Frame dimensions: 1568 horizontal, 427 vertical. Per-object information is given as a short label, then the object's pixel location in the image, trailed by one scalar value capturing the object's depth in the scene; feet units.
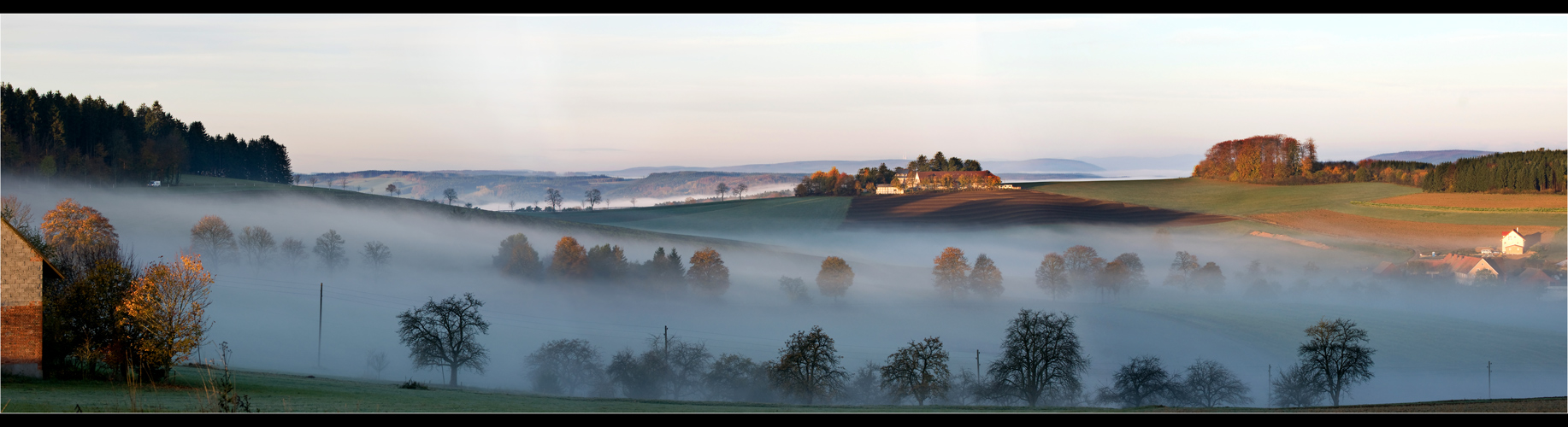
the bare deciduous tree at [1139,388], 145.59
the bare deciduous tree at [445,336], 156.35
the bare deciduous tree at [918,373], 137.69
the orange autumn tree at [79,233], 119.27
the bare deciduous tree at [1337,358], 138.00
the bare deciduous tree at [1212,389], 154.10
